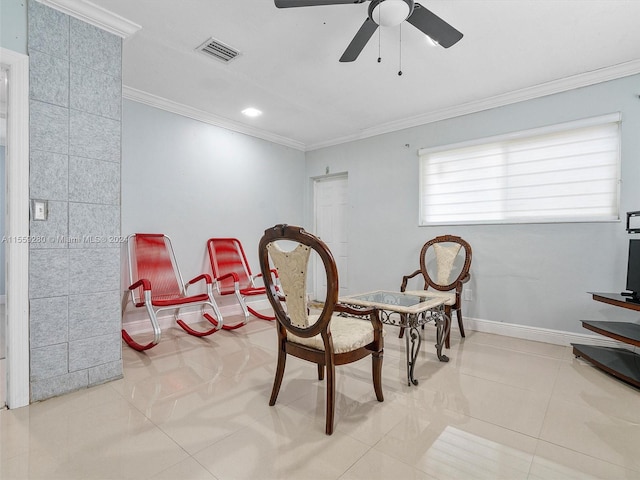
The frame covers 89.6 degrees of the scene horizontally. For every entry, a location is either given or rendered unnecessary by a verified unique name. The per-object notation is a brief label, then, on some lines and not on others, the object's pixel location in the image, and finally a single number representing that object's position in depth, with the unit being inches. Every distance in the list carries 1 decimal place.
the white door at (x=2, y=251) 80.4
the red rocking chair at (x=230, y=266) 142.1
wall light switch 77.8
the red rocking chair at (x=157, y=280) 116.0
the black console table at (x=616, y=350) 88.9
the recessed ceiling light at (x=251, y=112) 152.1
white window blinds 117.9
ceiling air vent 100.5
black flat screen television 96.3
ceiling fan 69.2
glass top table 87.7
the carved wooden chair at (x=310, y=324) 64.7
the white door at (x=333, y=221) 198.4
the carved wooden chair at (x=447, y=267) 130.6
